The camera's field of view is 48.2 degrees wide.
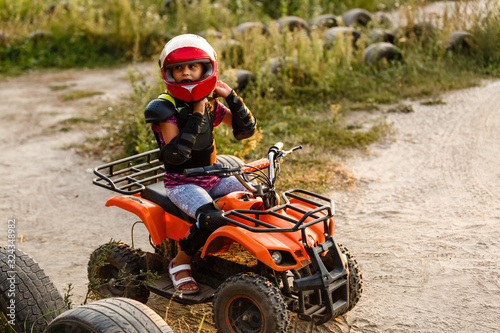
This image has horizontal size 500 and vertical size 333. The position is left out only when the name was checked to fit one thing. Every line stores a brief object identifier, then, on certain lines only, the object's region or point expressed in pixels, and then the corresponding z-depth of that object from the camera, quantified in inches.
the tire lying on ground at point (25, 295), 121.4
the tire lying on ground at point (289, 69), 358.9
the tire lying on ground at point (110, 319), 95.9
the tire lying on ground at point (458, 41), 382.6
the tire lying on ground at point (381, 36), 408.8
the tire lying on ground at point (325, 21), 456.1
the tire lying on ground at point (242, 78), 338.6
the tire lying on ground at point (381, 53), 378.6
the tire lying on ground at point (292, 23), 458.4
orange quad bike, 126.4
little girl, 138.1
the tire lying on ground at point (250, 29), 408.0
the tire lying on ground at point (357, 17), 471.2
